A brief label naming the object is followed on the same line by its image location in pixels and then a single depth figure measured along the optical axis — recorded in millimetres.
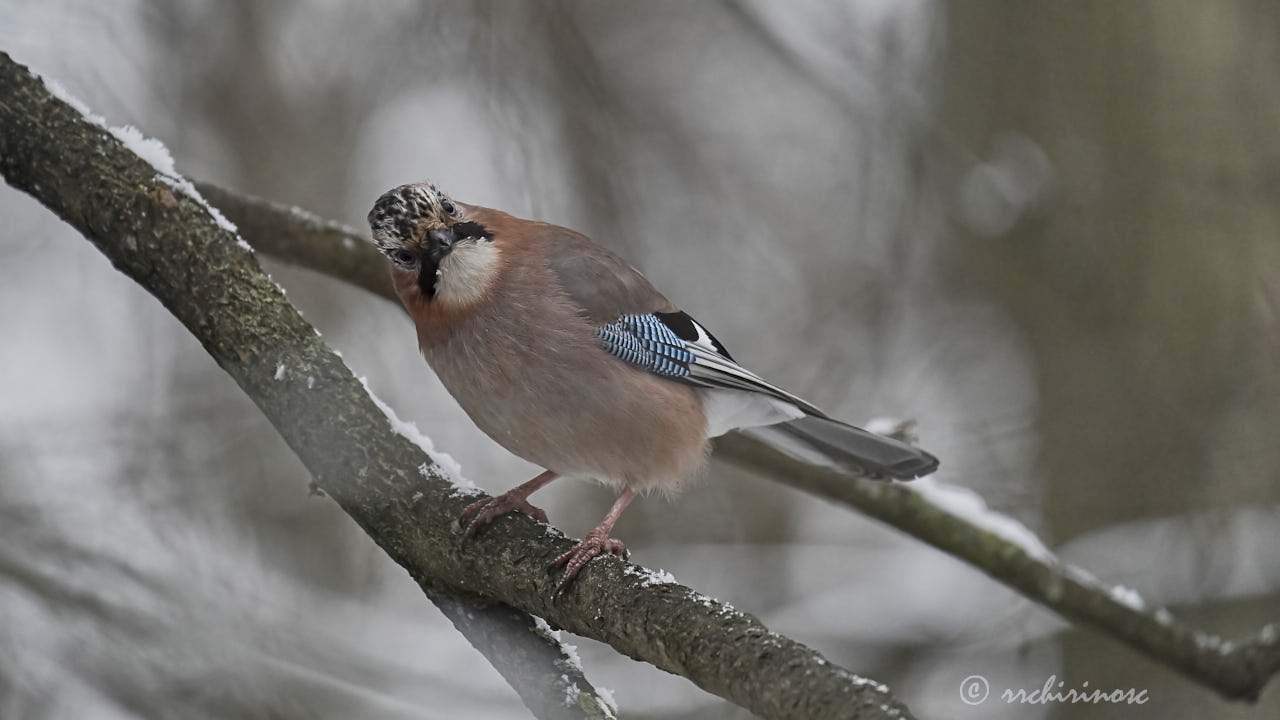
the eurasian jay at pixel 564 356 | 7465
